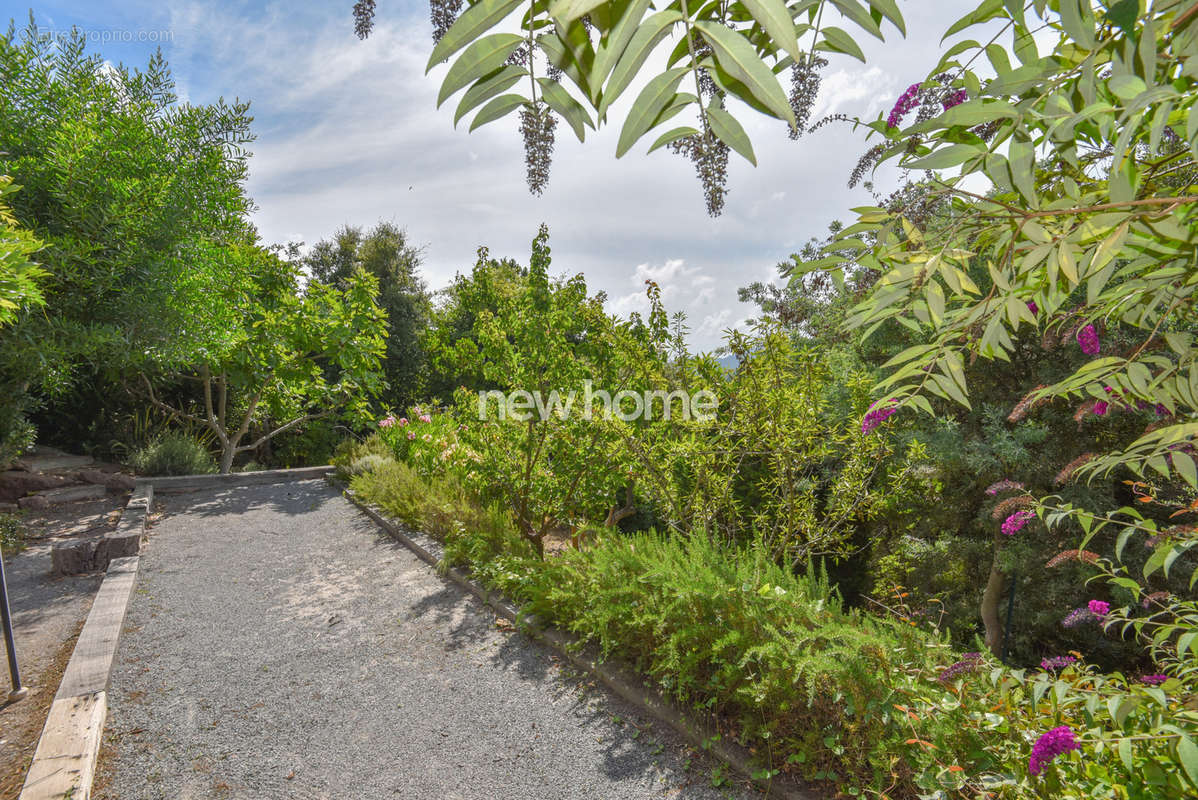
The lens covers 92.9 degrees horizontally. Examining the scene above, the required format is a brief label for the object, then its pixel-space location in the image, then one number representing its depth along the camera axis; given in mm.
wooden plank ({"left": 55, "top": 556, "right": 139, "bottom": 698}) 2939
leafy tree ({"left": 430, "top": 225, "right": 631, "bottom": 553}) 4414
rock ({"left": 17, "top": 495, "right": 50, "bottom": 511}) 6770
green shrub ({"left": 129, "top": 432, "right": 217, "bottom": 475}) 8336
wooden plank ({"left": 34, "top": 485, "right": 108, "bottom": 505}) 7137
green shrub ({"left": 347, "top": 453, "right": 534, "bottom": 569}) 4730
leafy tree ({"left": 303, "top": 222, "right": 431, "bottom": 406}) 11844
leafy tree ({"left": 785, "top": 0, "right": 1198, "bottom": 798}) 861
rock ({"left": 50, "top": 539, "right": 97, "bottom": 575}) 4762
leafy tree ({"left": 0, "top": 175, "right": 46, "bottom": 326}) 2578
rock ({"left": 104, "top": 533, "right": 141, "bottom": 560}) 5035
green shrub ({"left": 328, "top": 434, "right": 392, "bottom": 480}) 8586
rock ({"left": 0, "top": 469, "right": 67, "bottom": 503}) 6930
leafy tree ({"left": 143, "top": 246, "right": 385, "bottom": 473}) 8711
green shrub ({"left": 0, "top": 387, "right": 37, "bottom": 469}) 6750
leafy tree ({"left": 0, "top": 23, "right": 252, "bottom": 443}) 5734
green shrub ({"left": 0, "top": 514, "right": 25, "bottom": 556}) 5437
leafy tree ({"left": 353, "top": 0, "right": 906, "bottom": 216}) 452
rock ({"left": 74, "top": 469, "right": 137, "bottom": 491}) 7746
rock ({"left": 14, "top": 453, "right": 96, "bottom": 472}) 8070
